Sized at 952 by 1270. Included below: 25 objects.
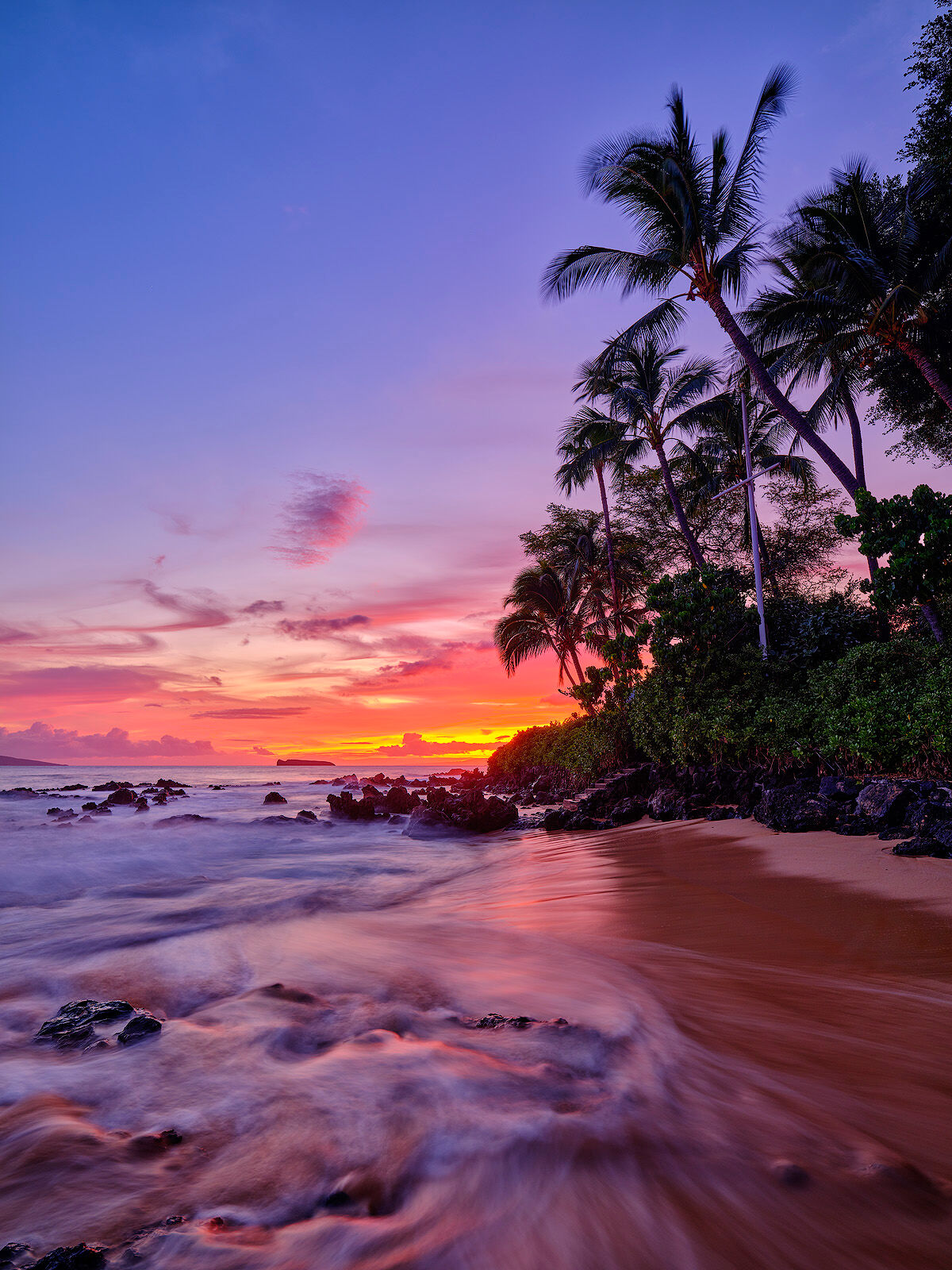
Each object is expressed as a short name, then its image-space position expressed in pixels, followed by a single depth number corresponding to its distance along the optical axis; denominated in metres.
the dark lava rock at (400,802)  19.48
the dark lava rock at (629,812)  11.91
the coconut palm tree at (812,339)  16.73
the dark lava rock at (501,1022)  3.35
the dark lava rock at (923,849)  5.86
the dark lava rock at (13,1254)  1.73
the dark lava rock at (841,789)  8.02
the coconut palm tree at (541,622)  31.16
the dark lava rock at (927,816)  6.25
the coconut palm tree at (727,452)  22.30
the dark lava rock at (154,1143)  2.38
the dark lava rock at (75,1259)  1.65
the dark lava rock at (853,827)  7.16
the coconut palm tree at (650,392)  21.16
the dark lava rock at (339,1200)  2.01
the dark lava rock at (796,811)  7.81
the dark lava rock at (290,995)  4.11
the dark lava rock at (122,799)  24.79
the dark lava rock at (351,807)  18.34
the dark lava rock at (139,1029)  3.47
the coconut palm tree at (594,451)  23.25
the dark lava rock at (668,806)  10.87
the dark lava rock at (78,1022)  3.53
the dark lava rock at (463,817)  14.59
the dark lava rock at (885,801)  6.97
